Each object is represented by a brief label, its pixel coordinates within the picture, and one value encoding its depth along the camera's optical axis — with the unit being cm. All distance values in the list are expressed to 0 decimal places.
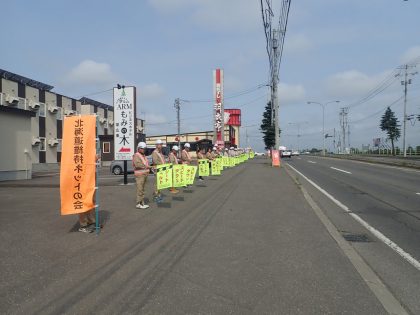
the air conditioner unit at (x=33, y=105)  4133
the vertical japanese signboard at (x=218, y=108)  5225
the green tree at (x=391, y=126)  10769
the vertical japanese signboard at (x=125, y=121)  1908
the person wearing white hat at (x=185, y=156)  1745
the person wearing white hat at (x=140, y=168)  1126
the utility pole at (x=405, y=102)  6109
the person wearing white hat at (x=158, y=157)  1380
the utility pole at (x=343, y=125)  10827
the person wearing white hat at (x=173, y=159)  1574
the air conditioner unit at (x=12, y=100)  3725
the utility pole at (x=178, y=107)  7024
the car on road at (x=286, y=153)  7556
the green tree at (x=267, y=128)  5244
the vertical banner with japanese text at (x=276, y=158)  3594
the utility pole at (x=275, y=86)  2982
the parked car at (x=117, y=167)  3023
